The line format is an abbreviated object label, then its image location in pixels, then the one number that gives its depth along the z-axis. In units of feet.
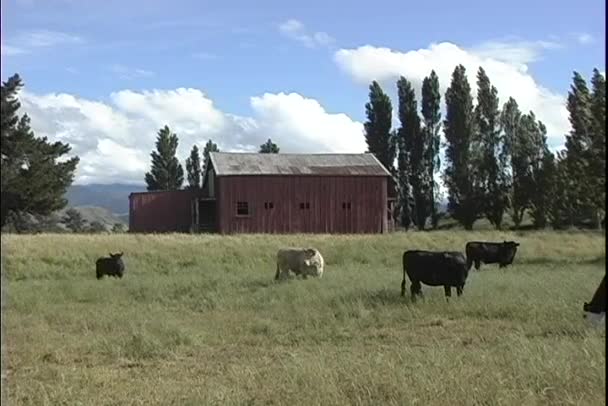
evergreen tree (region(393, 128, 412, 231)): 207.21
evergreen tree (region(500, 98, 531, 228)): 181.16
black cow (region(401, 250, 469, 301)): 58.59
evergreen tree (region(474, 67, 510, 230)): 191.93
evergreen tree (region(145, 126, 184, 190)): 277.64
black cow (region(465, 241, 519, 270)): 94.63
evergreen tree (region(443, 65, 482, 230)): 194.59
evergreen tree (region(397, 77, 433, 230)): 207.41
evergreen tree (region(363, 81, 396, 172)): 220.84
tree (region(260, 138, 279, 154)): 301.45
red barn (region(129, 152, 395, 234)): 157.17
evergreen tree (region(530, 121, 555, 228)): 148.07
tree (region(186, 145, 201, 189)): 294.87
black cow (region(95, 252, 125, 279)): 83.46
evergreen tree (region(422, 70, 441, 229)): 208.13
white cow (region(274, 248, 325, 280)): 77.20
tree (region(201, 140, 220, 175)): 277.85
